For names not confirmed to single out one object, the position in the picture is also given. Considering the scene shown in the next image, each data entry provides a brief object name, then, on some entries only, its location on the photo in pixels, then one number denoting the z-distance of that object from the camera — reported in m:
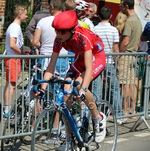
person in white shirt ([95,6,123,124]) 11.34
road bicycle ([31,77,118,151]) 7.99
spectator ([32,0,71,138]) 11.06
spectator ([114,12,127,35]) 13.47
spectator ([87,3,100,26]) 12.91
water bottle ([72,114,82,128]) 8.64
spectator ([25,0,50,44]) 13.13
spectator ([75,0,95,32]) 11.81
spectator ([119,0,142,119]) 11.47
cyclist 8.09
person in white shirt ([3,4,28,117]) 9.53
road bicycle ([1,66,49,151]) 9.61
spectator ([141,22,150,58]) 13.39
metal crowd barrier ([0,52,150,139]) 9.57
